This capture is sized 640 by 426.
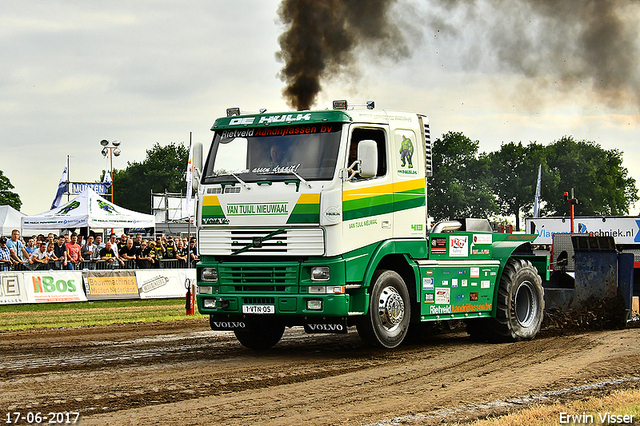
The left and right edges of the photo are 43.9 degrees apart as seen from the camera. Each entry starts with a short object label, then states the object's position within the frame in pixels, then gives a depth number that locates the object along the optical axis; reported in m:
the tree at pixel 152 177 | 117.00
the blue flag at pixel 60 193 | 37.72
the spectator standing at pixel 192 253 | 26.33
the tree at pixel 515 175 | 72.19
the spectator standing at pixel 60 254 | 22.56
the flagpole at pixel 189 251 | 25.89
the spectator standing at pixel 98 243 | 24.12
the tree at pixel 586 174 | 79.06
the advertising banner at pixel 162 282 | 24.22
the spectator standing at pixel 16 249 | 21.72
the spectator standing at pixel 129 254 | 24.31
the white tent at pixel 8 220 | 38.28
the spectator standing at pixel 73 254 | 22.75
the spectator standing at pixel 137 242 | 24.84
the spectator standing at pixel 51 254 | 22.45
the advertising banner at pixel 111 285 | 22.94
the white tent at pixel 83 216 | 27.89
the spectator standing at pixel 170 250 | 26.72
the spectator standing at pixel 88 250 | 23.89
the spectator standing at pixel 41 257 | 22.11
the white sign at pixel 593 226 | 33.44
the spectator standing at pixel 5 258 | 21.56
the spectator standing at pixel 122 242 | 24.62
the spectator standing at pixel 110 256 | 23.78
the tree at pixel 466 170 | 55.36
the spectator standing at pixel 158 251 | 25.37
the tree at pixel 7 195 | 91.31
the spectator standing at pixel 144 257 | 24.73
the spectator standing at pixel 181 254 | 26.14
